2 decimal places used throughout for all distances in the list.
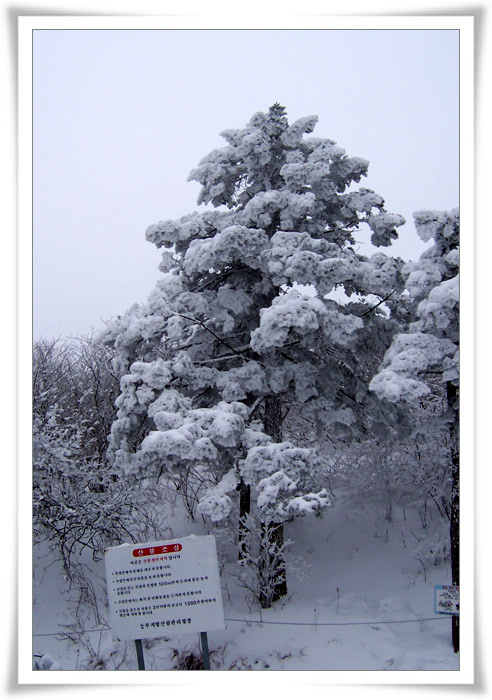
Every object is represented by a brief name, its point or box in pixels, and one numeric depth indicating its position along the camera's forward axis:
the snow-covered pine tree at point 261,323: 7.45
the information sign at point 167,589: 6.44
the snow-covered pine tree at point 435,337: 6.86
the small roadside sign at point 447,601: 6.97
